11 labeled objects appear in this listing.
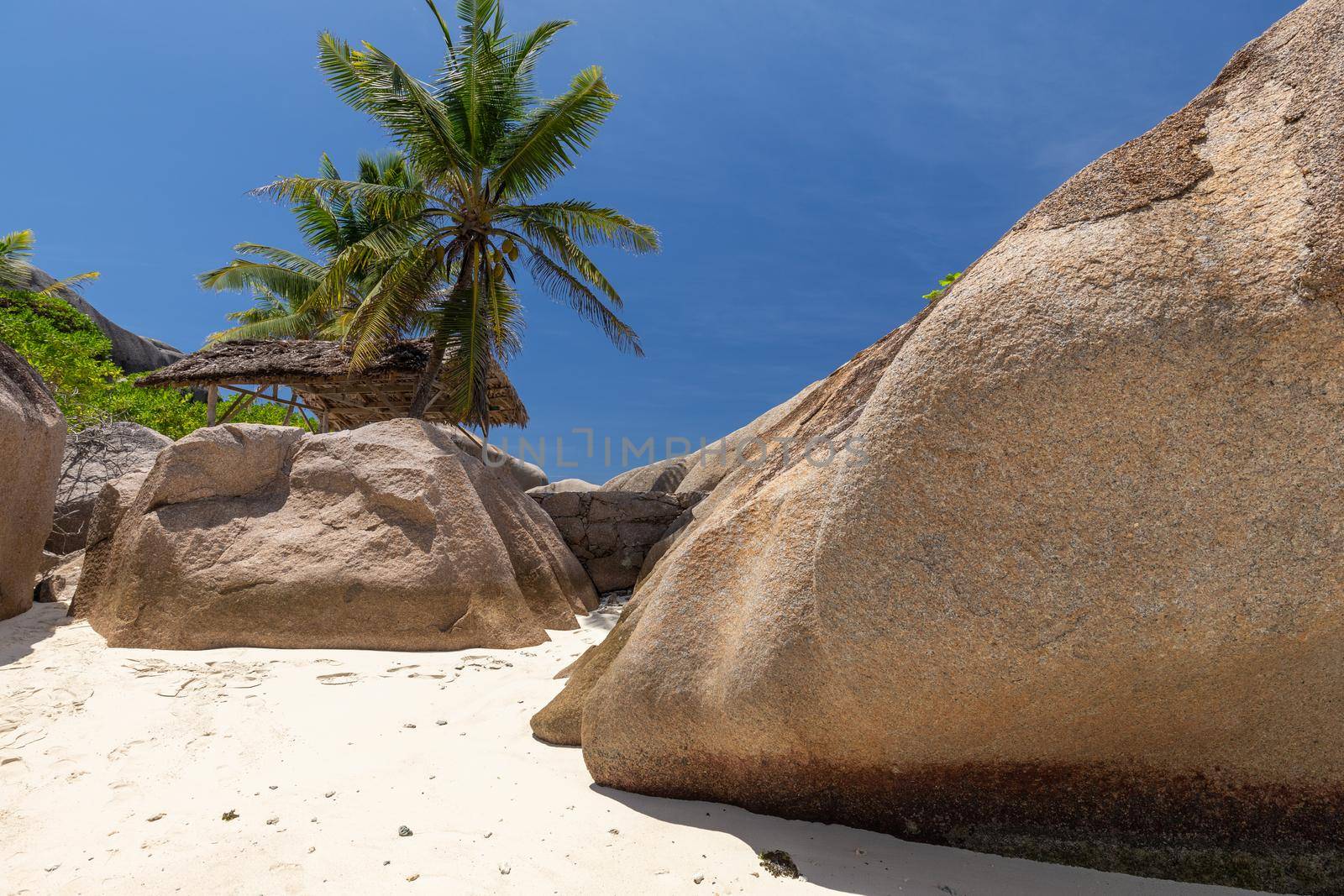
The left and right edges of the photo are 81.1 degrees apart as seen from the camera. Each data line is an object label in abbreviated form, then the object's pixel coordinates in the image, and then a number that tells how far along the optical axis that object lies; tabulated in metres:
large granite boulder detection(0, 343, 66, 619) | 5.10
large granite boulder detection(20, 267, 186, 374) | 22.34
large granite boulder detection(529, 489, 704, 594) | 8.86
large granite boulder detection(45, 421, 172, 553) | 7.15
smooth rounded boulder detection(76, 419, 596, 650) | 4.96
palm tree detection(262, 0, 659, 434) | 12.05
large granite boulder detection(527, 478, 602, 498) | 14.37
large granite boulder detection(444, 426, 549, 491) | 7.11
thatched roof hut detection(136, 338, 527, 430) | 13.55
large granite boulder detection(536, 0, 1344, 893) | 1.97
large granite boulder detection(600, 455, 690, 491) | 12.12
